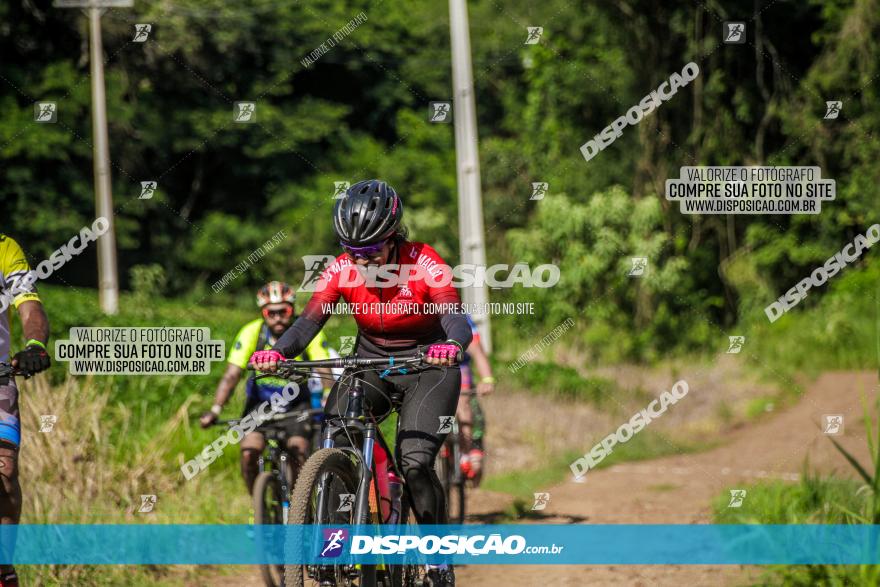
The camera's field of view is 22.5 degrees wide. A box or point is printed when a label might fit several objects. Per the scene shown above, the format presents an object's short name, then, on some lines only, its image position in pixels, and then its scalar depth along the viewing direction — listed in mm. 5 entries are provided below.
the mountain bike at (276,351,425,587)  10136
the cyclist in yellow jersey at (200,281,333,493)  16162
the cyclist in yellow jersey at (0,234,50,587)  10785
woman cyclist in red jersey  11426
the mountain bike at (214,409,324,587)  15016
